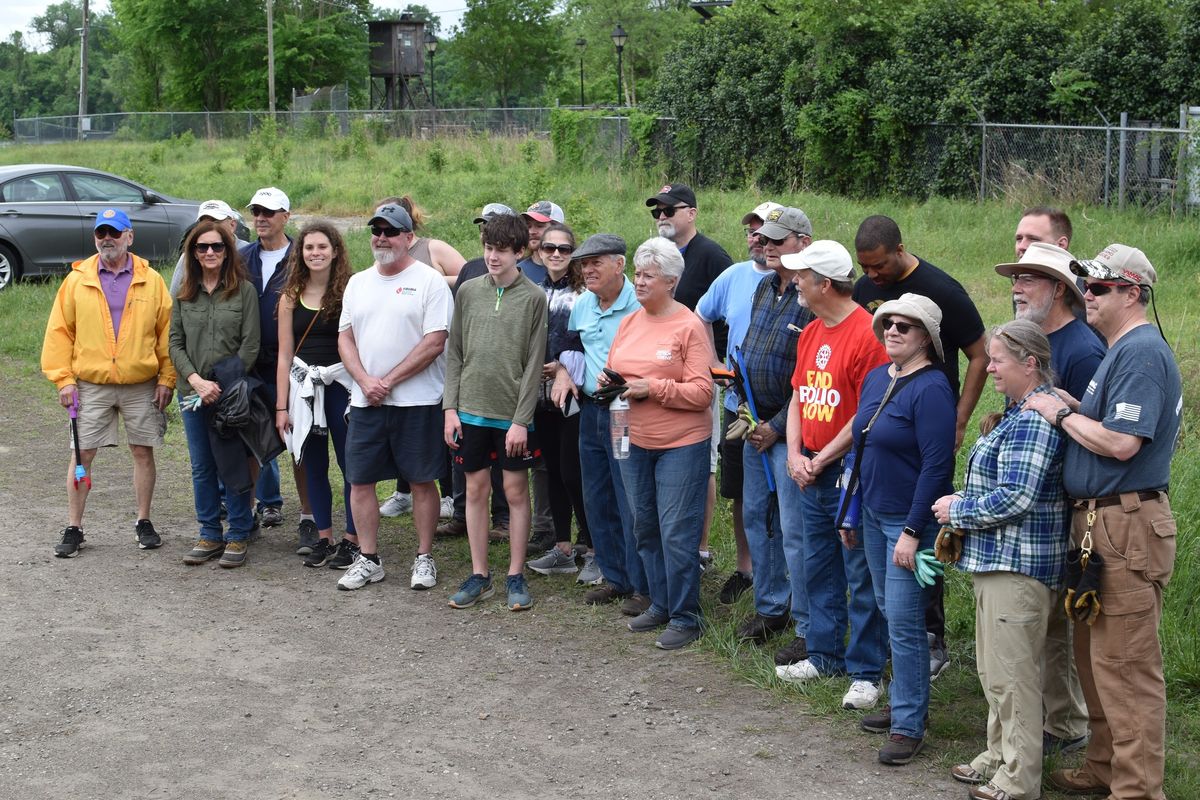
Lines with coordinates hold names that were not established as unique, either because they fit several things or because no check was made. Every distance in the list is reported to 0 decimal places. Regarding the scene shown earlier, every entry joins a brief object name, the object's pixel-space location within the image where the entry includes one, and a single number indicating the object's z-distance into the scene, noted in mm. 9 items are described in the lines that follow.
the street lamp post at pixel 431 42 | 52375
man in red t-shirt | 5109
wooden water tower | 57562
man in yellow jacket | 7410
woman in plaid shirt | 4297
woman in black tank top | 7086
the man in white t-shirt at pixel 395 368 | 6785
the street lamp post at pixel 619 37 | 41562
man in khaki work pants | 4121
